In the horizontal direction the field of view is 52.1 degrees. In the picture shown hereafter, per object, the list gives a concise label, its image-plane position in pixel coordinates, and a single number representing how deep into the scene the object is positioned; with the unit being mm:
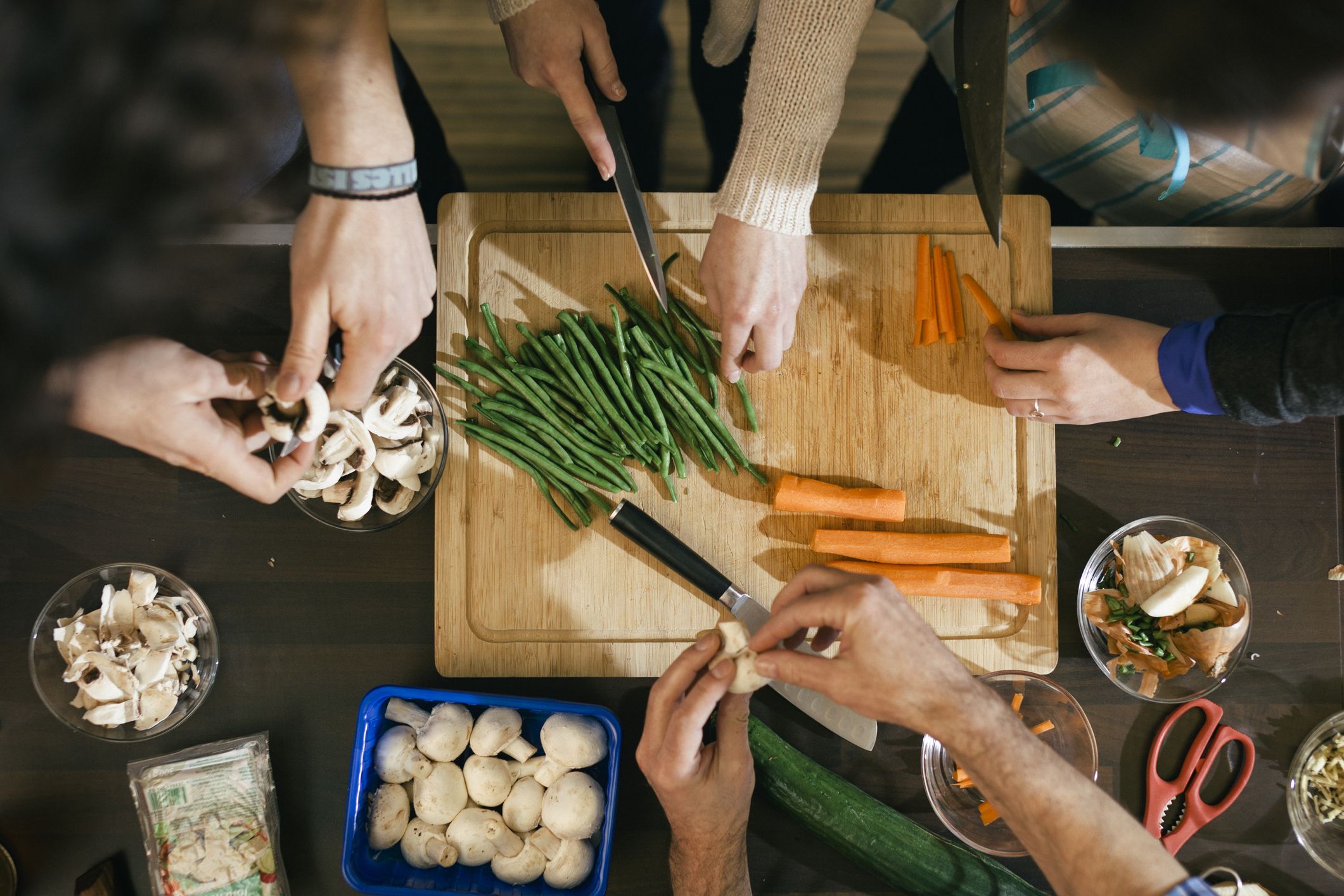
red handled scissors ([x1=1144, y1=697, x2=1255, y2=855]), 1018
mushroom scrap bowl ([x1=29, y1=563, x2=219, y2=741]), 995
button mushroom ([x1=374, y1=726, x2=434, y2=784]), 993
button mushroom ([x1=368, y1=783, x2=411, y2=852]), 990
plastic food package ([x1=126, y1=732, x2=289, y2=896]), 990
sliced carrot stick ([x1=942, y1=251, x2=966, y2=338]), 1031
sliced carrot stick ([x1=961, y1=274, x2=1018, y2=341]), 1026
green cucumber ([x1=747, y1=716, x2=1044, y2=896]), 996
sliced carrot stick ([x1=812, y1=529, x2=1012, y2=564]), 1018
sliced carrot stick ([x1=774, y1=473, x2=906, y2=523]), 1008
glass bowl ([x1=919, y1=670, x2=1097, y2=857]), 1010
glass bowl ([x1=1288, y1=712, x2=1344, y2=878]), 1013
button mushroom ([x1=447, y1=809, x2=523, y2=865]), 987
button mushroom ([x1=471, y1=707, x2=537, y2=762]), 990
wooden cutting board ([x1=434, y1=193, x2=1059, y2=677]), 1025
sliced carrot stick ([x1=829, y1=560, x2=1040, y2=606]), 1018
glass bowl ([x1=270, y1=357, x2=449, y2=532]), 1001
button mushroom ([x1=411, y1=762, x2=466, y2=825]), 988
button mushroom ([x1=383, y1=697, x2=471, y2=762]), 987
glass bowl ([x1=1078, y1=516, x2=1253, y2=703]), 1016
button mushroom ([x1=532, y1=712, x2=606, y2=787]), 982
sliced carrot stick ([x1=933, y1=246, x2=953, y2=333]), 1024
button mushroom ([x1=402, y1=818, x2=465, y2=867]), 989
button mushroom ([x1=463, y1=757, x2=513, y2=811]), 992
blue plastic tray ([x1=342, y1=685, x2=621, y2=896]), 979
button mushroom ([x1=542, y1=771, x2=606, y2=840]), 975
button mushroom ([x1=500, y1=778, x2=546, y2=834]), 990
